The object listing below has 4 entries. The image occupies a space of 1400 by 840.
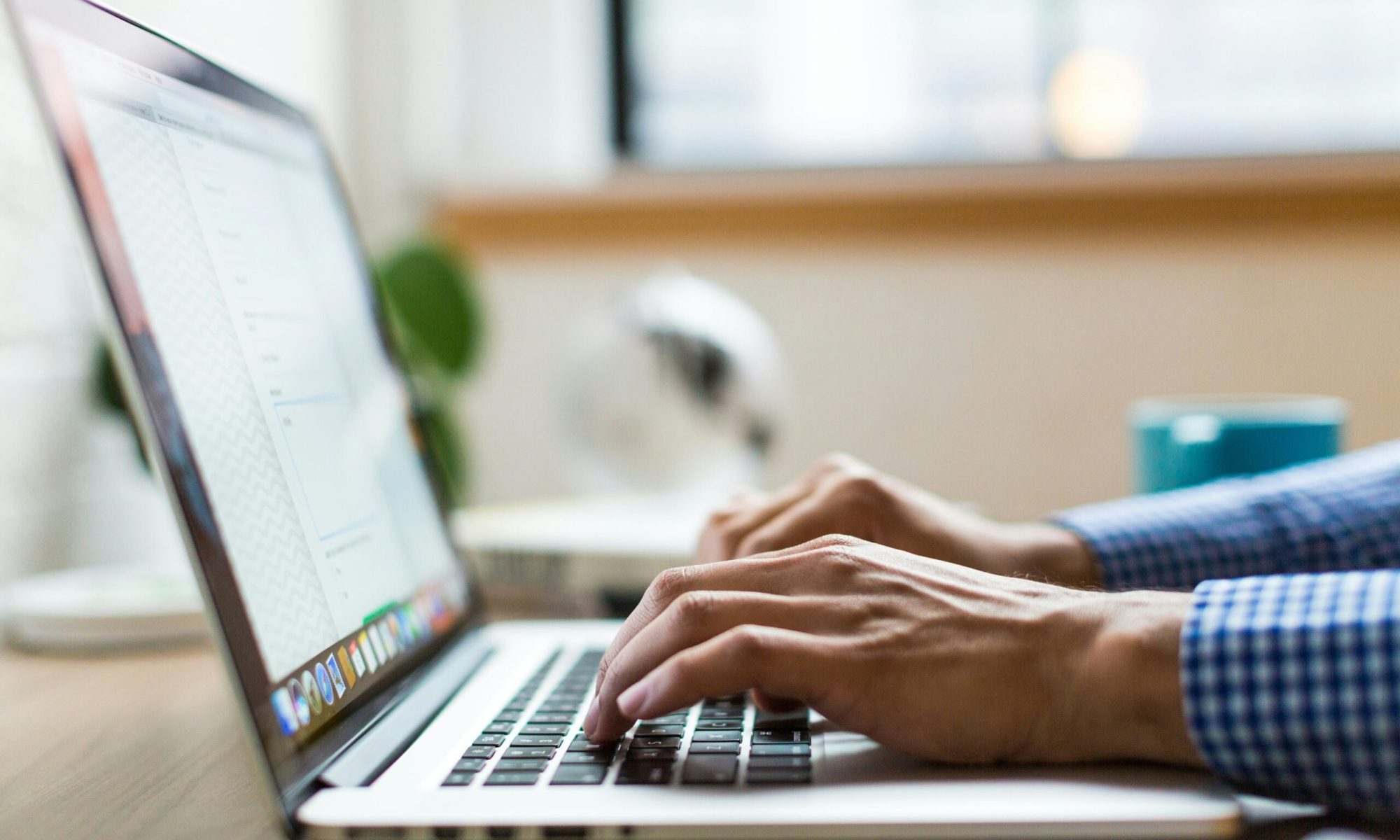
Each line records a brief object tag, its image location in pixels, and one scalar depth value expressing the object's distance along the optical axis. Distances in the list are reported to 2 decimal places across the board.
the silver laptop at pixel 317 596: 0.35
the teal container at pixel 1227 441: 0.83
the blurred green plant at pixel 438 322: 1.19
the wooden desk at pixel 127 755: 0.40
